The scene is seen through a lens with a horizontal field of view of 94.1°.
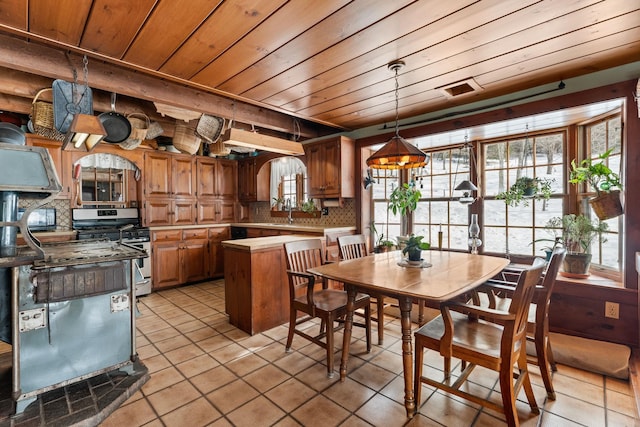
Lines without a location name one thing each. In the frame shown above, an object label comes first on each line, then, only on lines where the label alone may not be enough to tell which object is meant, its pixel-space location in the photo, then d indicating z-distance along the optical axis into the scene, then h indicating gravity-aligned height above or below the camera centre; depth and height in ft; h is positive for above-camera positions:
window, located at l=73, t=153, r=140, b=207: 14.06 +1.65
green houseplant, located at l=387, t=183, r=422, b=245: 12.06 +0.32
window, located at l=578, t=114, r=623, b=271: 8.39 +1.20
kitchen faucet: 16.75 +0.16
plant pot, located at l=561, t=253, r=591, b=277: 8.75 -1.78
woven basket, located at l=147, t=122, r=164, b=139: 11.50 +3.19
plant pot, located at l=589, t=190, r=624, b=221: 7.58 -0.04
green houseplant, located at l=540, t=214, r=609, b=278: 8.74 -1.07
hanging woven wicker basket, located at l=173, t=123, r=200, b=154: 11.28 +2.75
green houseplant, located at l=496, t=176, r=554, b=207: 9.92 +0.52
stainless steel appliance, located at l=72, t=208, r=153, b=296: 13.40 -0.78
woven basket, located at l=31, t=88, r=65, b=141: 8.20 +2.68
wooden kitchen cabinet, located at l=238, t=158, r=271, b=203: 17.78 +1.71
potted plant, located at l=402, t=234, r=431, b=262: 8.05 -1.15
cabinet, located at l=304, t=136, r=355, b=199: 13.34 +1.85
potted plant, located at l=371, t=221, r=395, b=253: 12.80 -1.58
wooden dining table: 5.78 -1.58
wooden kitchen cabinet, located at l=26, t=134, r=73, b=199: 12.74 +2.21
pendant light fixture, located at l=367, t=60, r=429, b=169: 7.14 +1.27
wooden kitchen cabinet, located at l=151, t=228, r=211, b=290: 14.70 -2.38
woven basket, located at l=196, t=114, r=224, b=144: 10.61 +2.99
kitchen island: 9.59 -2.53
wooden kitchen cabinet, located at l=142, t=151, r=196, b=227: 15.38 +1.13
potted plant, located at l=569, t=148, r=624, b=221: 7.60 +0.33
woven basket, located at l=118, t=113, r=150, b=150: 10.50 +3.05
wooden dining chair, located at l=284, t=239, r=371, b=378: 7.32 -2.51
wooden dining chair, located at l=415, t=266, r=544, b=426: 5.03 -2.57
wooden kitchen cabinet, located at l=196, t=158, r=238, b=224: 17.39 +1.22
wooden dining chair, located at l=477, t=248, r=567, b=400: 5.84 -2.39
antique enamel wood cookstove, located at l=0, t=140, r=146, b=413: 5.68 -1.87
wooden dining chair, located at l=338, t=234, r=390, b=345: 8.88 -1.46
